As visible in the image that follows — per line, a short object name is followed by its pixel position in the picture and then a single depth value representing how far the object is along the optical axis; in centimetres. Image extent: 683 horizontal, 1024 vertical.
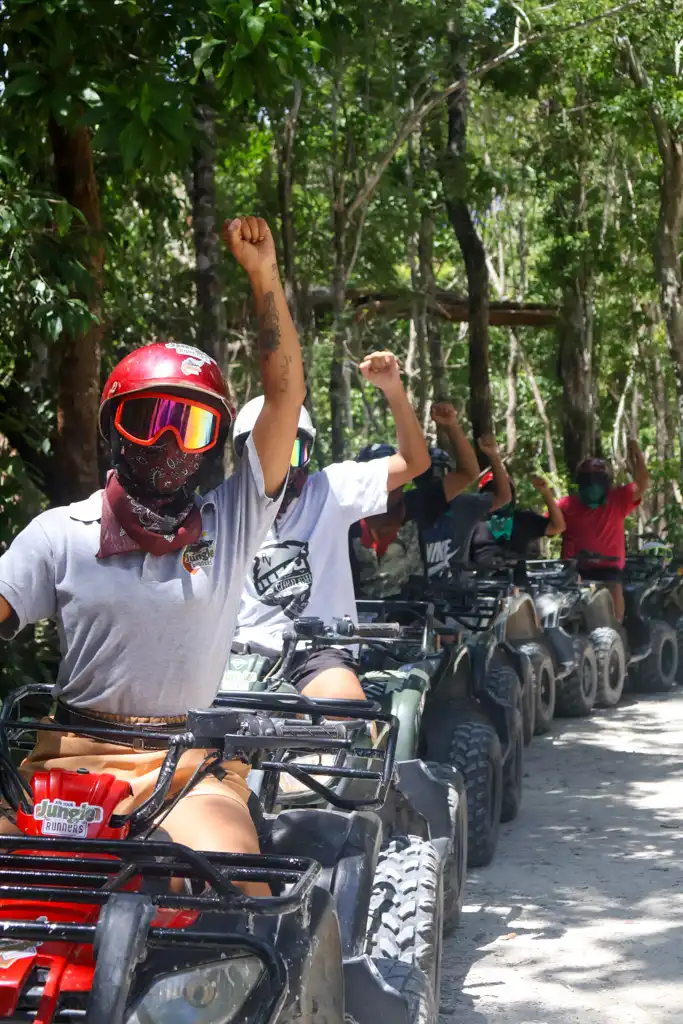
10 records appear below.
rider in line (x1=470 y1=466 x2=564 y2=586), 1105
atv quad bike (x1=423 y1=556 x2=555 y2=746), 809
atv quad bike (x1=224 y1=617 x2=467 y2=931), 436
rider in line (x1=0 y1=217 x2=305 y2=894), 331
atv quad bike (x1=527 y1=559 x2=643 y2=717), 1084
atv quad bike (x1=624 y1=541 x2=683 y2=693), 1262
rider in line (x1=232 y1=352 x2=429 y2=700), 552
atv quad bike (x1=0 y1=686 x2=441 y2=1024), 240
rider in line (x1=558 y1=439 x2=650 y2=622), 1252
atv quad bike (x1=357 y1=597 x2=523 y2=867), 612
